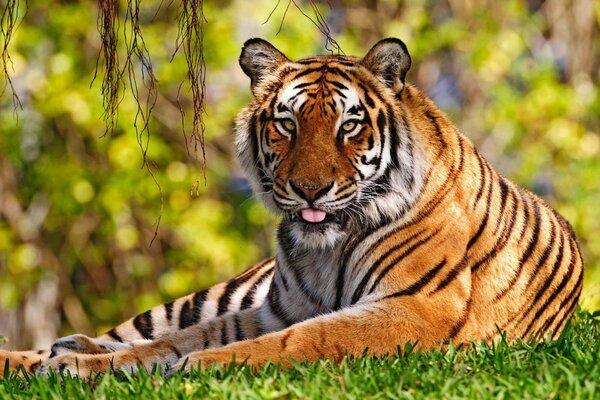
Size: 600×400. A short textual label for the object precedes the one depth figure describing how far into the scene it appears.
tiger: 9.66
